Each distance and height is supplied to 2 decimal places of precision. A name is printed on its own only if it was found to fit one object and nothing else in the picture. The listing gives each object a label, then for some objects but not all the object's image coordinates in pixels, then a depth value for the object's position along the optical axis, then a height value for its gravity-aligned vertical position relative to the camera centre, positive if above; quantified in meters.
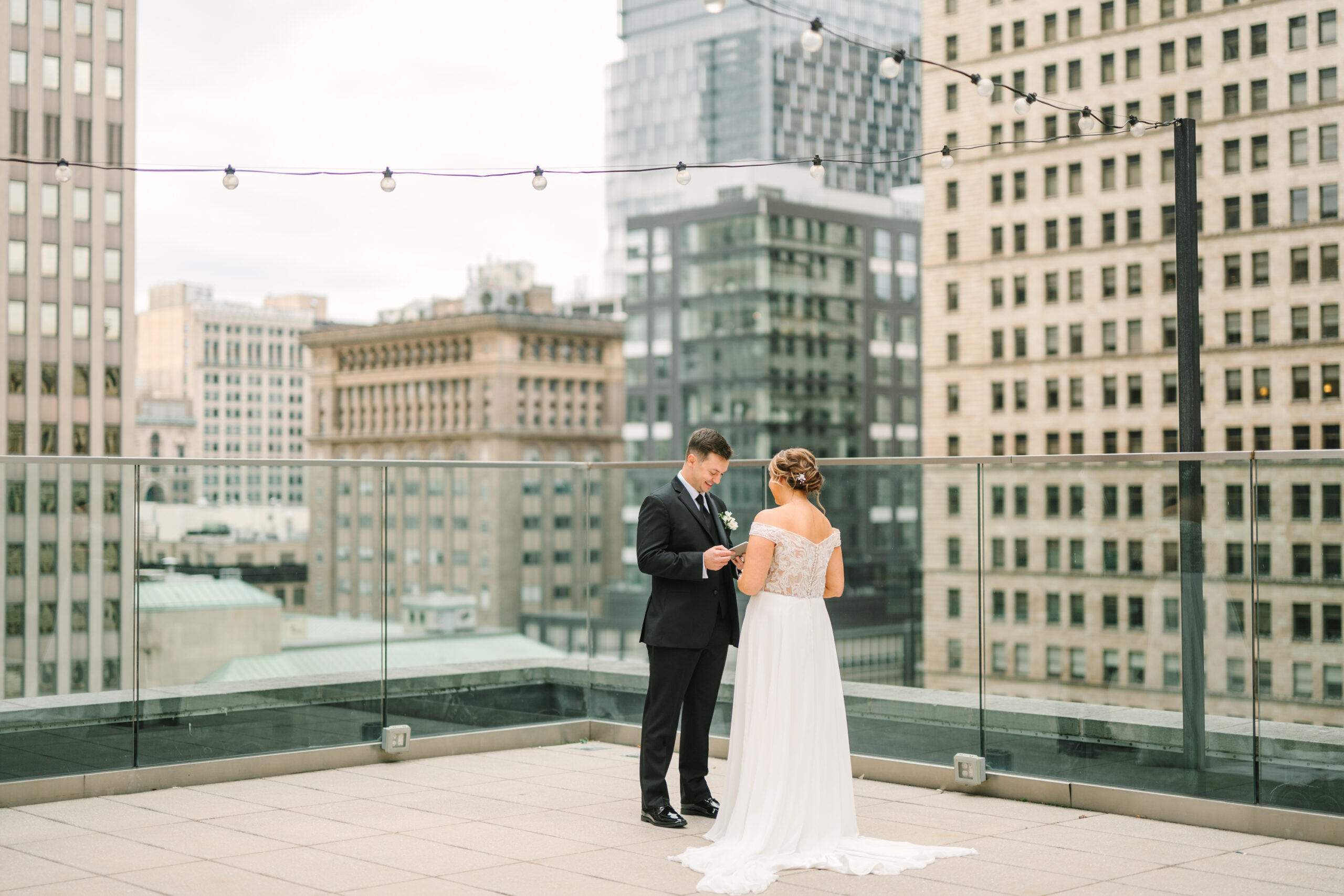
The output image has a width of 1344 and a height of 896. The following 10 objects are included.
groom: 7.50 -0.63
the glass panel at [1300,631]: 7.35 -0.69
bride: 6.81 -1.03
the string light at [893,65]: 9.74 +2.91
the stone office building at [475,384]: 146.00 +11.43
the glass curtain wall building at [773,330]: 106.31 +12.31
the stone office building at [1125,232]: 78.75 +15.27
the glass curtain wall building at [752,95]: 127.50 +36.29
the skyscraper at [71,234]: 87.50 +15.92
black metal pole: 7.86 +0.35
